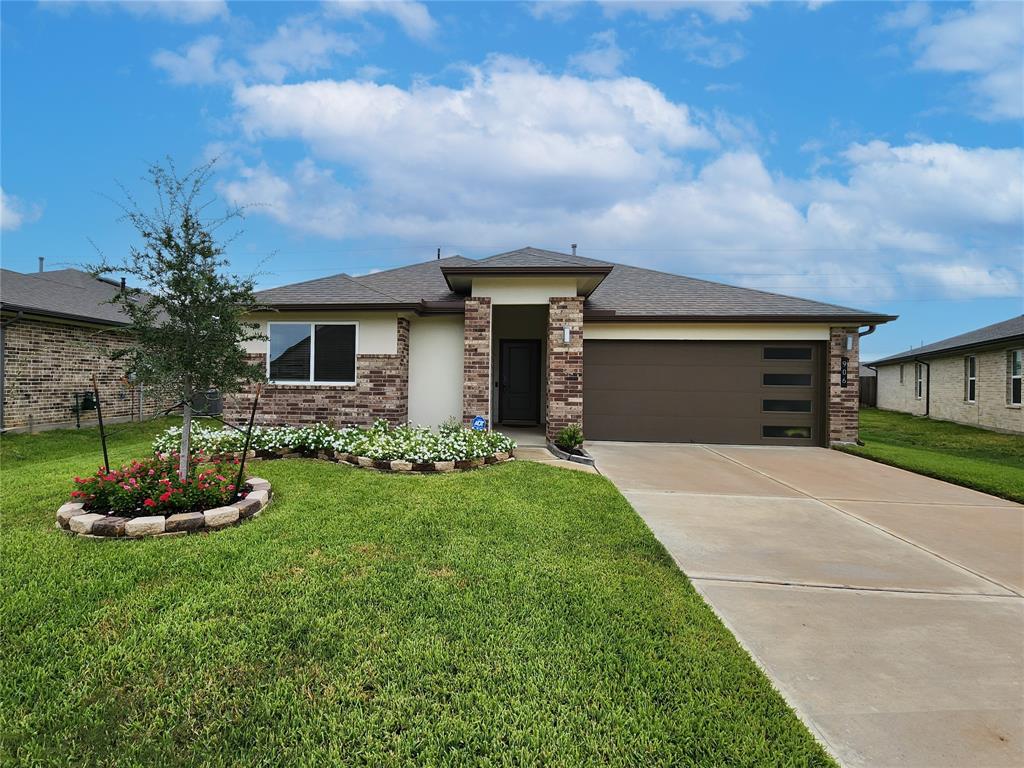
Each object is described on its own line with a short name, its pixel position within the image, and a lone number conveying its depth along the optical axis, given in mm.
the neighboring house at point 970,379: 13633
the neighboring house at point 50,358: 10219
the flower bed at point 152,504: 4040
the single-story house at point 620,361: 9812
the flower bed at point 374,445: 6695
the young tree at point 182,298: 4617
